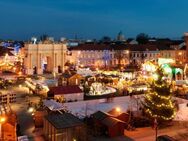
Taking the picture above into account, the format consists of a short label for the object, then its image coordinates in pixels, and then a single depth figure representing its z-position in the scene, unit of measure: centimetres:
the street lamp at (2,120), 1838
